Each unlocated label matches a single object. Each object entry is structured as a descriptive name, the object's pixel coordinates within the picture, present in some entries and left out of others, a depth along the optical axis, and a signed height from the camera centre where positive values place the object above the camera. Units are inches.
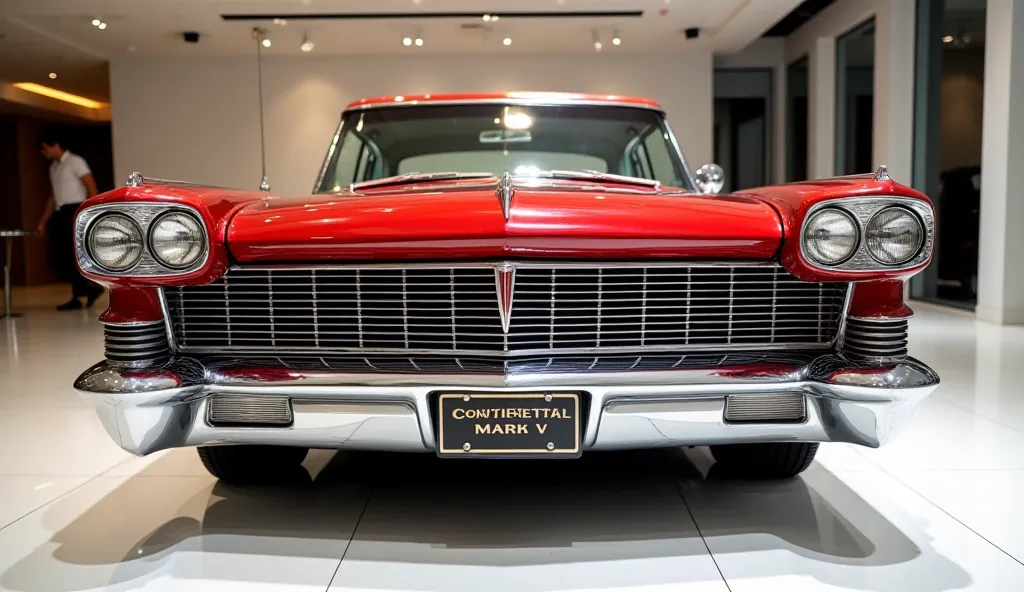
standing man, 329.7 +20.0
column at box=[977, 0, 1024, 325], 252.7 +20.4
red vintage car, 71.6 -8.1
